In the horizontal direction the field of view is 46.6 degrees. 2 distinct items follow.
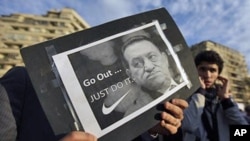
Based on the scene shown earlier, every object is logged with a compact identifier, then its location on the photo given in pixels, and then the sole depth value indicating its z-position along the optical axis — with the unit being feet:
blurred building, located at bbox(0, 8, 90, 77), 109.70
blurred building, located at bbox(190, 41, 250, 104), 163.43
